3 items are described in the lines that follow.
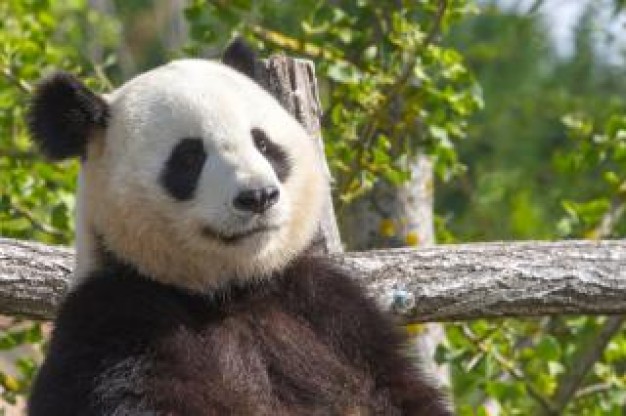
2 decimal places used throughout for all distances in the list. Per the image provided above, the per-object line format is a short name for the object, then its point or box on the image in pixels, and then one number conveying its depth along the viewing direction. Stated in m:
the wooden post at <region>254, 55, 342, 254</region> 8.62
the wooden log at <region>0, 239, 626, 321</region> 8.41
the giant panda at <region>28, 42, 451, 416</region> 6.99
